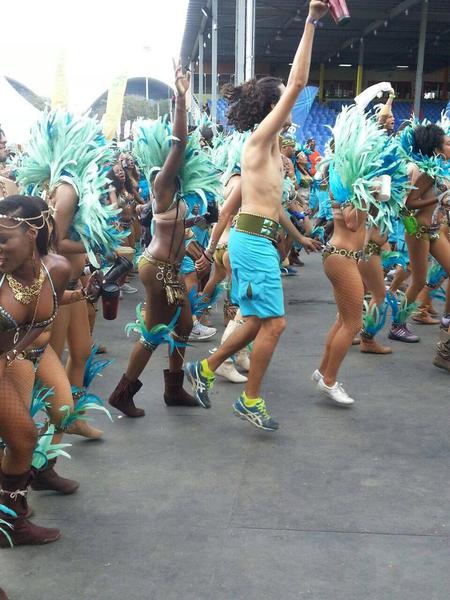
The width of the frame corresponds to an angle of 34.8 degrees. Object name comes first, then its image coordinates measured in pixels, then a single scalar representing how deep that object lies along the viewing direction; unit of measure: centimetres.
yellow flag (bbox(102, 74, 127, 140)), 889
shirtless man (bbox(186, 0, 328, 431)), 418
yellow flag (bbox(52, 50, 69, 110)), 646
